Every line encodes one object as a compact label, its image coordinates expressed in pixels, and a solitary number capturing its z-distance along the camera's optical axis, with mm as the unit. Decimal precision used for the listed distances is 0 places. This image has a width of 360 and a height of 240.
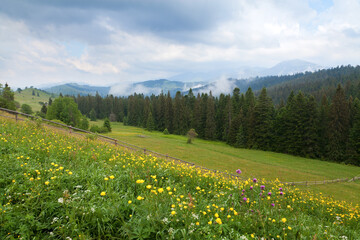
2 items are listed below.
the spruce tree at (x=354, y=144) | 40719
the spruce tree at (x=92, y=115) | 119750
